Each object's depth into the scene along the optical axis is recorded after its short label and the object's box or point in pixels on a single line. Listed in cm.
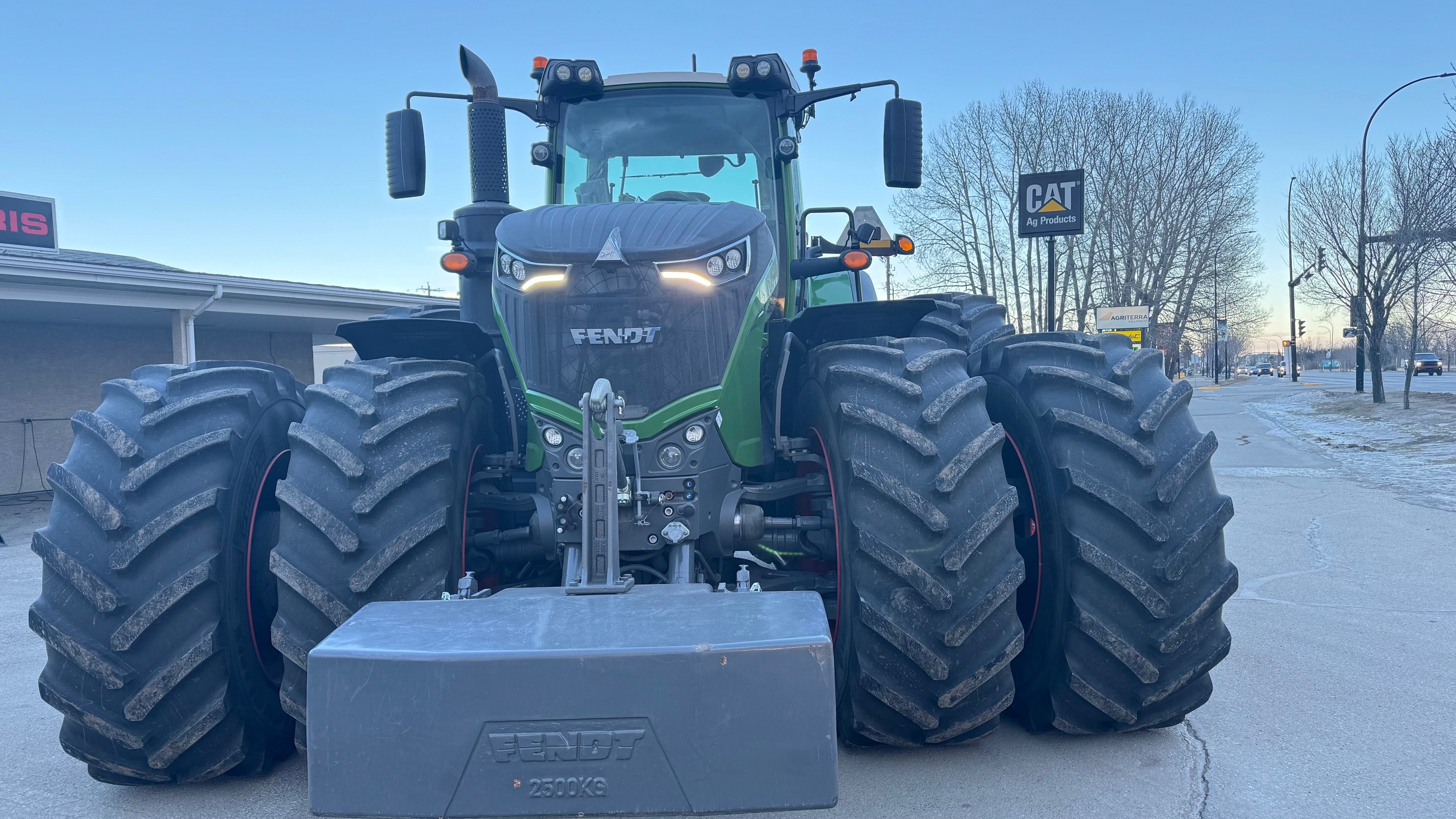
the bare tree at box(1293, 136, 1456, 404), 2050
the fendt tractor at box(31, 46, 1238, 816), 302
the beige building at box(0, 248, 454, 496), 1387
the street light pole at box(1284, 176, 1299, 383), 5184
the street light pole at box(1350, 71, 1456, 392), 2303
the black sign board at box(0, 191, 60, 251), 1888
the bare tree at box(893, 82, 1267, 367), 3528
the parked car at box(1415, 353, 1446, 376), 5597
